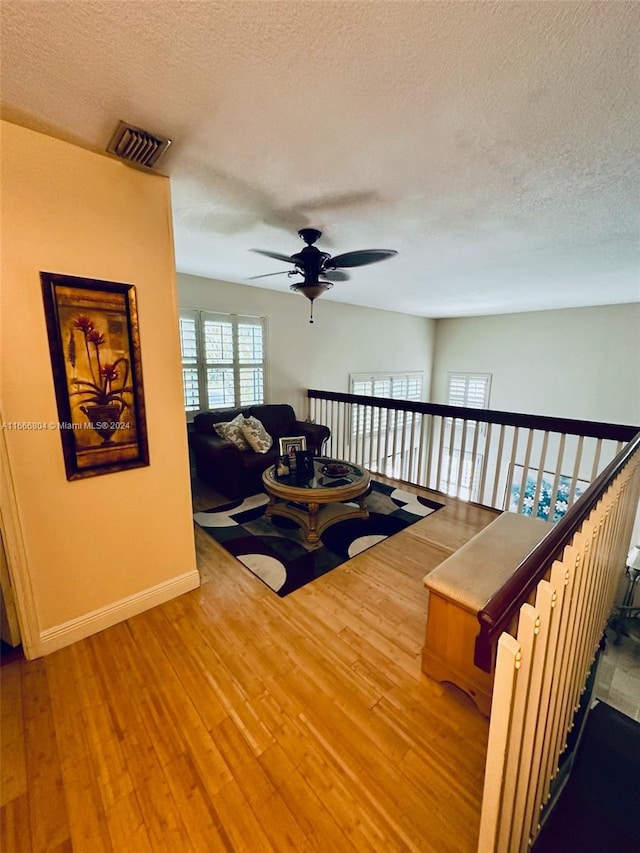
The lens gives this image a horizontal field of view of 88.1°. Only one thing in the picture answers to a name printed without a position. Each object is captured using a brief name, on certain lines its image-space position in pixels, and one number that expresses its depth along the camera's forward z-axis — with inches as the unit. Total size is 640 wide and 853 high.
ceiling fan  94.5
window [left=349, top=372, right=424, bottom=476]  249.4
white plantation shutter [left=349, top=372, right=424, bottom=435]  251.8
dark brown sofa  139.6
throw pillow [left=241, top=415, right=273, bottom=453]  148.6
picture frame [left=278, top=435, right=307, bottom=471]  123.7
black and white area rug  95.2
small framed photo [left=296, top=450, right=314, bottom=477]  120.8
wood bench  57.0
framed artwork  63.6
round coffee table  107.0
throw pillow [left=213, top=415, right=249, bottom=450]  149.3
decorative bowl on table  120.8
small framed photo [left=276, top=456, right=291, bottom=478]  120.3
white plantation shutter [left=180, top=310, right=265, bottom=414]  162.9
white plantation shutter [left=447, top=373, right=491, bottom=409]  285.6
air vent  58.6
